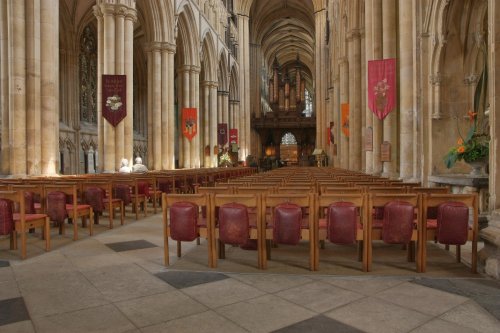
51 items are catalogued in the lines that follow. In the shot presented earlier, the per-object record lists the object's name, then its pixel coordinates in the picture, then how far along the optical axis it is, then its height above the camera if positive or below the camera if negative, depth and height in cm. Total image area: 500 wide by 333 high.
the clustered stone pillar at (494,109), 404 +55
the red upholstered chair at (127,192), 766 -55
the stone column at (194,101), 2516 +397
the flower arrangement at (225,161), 2956 +18
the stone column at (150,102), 2028 +320
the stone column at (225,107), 3452 +493
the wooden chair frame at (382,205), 385 -49
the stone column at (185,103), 2489 +380
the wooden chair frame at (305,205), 392 -47
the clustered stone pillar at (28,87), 1132 +226
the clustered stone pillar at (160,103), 2022 +311
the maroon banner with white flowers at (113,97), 1364 +232
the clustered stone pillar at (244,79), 3791 +818
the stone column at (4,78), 1133 +248
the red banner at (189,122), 2062 +222
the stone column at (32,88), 1157 +224
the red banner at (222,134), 3073 +229
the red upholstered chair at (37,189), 582 -36
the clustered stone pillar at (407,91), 916 +165
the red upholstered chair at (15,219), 457 -64
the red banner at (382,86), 978 +190
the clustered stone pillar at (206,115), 3016 +372
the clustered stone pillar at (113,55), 1565 +435
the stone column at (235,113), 3759 +478
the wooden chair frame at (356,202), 387 -39
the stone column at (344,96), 1912 +327
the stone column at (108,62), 1561 +402
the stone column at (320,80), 3328 +713
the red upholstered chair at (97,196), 674 -53
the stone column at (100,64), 1566 +394
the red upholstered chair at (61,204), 566 -57
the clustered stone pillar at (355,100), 1600 +252
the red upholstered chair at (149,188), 872 -55
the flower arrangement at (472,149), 575 +18
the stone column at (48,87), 1195 +234
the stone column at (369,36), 1240 +396
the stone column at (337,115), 2255 +281
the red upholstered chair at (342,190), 468 -33
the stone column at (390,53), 1080 +303
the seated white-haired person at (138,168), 1606 -16
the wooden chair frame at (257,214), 399 -51
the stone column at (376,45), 1166 +356
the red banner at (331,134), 2489 +181
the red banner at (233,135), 3409 +243
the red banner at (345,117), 1786 +206
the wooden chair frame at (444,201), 383 -46
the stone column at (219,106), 3434 +493
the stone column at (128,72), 1614 +377
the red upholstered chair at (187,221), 412 -59
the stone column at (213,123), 3017 +311
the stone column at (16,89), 1129 +217
